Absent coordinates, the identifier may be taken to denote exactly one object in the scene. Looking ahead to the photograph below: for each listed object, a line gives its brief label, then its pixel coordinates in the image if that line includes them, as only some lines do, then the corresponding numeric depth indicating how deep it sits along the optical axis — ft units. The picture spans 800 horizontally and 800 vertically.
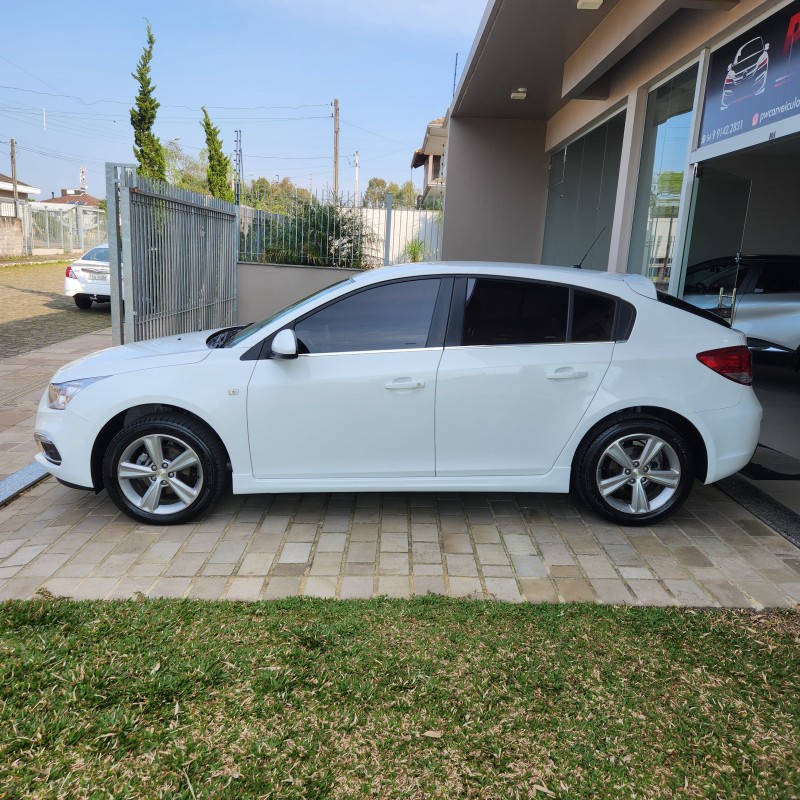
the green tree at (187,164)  143.00
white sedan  50.83
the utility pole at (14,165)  170.11
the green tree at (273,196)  42.68
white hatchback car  13.53
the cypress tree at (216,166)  77.71
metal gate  22.62
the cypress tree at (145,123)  66.59
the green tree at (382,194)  44.68
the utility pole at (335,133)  153.58
